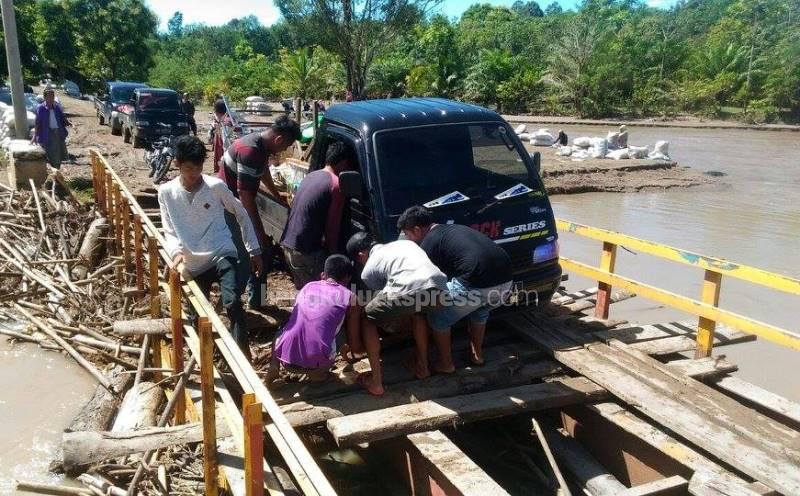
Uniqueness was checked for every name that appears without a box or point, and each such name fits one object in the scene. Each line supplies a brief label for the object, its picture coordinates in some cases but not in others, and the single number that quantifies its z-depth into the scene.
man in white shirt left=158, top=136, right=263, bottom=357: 4.23
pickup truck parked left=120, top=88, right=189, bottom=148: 17.23
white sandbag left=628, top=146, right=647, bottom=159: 22.27
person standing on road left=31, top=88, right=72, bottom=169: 11.94
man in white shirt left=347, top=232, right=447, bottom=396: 4.12
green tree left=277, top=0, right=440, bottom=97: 26.58
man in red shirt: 5.52
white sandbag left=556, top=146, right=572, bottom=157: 22.00
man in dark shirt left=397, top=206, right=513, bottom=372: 4.36
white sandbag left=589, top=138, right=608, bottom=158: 22.03
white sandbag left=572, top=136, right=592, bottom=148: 22.80
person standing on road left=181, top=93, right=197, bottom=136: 17.39
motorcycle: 13.30
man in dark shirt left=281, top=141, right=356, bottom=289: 4.77
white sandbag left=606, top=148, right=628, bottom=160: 21.98
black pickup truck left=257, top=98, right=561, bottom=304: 4.85
